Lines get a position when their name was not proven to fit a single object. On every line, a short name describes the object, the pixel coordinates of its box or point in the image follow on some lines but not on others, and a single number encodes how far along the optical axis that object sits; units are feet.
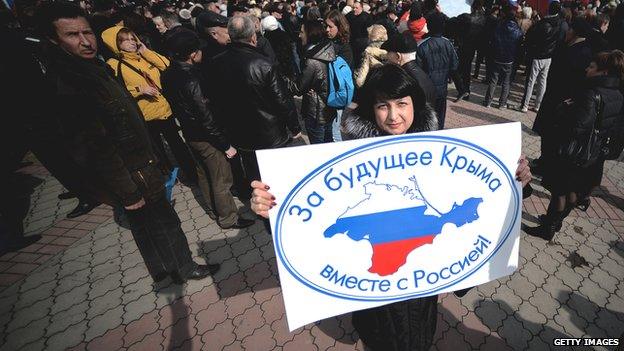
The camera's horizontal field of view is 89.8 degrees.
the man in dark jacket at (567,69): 14.69
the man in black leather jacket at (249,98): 9.91
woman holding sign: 5.58
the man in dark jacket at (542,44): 19.21
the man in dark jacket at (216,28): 12.61
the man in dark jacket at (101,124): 6.43
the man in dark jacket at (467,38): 23.81
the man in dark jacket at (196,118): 10.00
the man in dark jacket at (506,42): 19.86
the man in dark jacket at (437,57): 15.55
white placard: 4.45
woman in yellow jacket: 11.59
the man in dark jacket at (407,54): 11.81
